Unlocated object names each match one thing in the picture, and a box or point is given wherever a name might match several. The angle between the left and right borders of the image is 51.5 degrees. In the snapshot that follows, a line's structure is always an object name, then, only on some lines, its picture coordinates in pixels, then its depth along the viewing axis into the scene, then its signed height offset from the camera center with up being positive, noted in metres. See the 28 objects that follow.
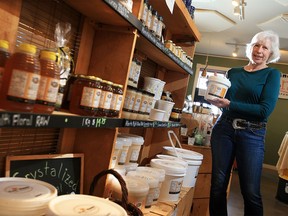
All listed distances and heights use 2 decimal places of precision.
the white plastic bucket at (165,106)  2.31 +0.07
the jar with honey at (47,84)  1.00 +0.04
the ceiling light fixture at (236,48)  7.19 +1.98
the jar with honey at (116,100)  1.40 +0.03
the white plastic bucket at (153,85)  2.28 +0.21
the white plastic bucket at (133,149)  1.97 -0.26
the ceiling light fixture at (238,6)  4.05 +1.69
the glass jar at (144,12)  1.68 +0.56
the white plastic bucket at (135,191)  1.57 -0.43
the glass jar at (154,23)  1.83 +0.55
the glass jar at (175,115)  2.55 +0.02
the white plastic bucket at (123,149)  1.79 -0.25
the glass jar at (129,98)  1.70 +0.06
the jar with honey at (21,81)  0.91 +0.02
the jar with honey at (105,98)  1.32 +0.03
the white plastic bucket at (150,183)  1.77 -0.41
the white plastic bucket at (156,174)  1.88 -0.39
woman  2.26 +0.04
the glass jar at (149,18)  1.76 +0.56
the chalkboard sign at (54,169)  1.34 -0.36
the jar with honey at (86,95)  1.25 +0.02
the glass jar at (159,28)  1.93 +0.56
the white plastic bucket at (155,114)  2.08 -0.01
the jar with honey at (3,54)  0.95 +0.10
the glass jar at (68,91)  1.35 +0.03
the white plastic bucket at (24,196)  0.98 -0.37
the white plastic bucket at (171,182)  2.03 -0.44
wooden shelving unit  1.29 +0.26
